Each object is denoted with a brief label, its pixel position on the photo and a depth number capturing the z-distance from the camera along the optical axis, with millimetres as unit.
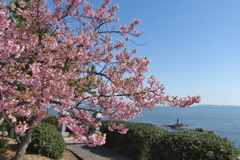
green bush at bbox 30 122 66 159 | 7883
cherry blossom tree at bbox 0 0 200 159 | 4660
